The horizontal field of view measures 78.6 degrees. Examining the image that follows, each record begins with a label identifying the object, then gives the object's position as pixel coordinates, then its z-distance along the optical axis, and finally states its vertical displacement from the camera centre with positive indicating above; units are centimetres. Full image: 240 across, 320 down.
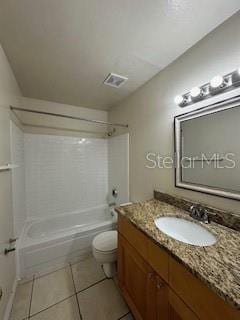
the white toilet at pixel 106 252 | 155 -100
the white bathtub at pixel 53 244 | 165 -108
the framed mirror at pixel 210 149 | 104 +6
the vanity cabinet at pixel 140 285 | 84 -88
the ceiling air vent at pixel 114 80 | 169 +95
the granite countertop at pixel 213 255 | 54 -48
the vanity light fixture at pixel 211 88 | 99 +52
